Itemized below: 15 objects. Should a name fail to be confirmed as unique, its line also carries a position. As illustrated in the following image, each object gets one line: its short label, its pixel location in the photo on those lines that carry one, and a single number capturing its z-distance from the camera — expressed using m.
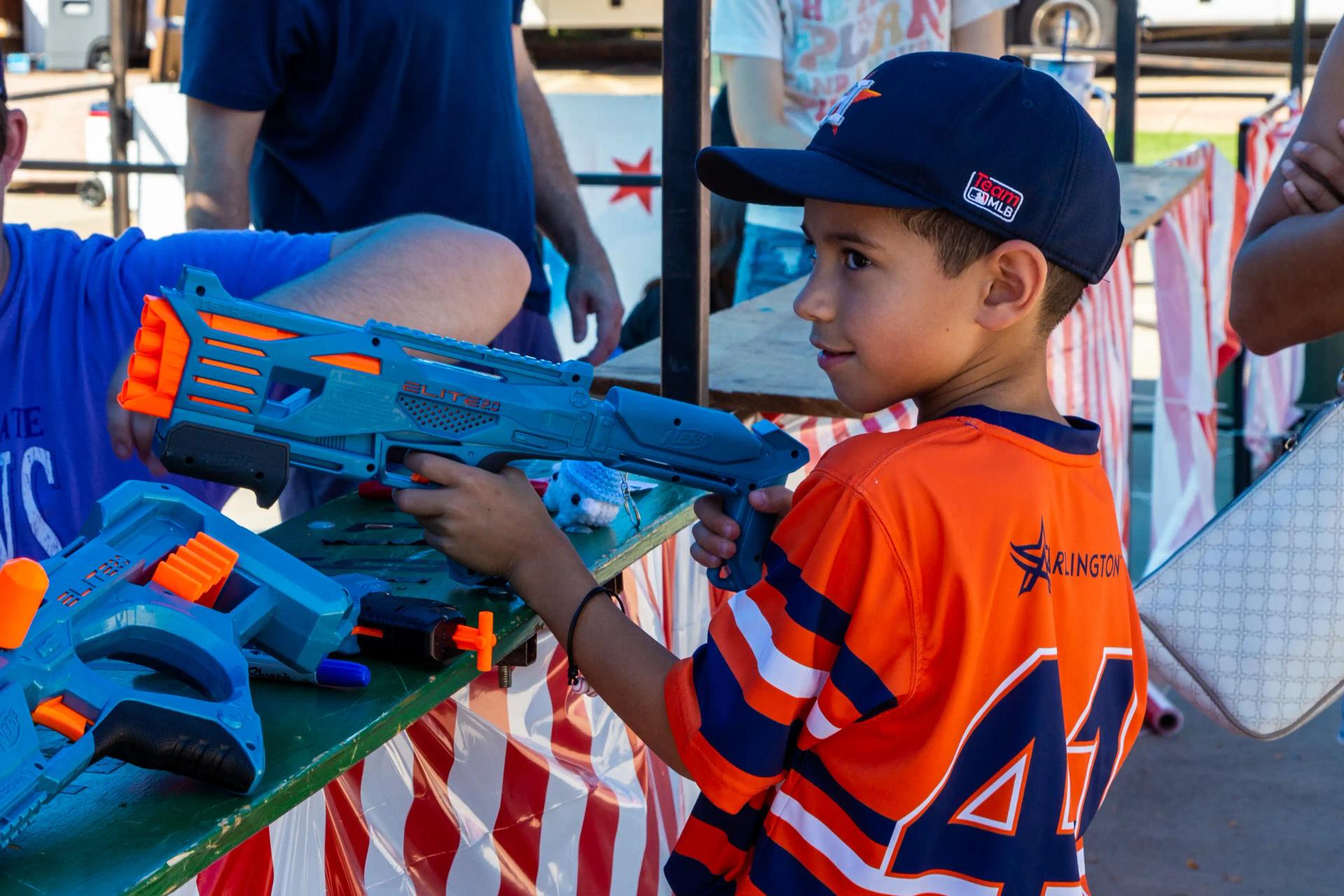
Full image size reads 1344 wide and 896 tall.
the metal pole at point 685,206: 2.34
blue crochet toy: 2.12
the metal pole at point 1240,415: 5.65
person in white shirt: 3.52
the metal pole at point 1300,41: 7.41
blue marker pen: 1.81
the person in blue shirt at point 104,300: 2.11
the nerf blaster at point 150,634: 1.61
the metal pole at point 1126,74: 5.52
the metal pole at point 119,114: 6.42
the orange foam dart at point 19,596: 1.60
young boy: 1.74
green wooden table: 1.61
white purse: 2.23
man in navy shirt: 2.58
